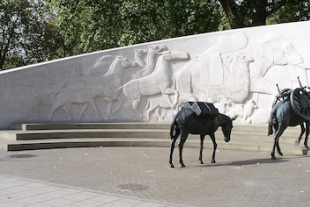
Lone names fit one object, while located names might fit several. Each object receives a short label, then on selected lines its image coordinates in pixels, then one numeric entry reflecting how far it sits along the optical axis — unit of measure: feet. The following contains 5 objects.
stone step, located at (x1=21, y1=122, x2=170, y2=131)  44.95
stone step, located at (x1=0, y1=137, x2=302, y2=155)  36.96
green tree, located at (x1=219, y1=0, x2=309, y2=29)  67.67
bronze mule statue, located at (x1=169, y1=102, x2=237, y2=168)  28.22
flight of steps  37.76
